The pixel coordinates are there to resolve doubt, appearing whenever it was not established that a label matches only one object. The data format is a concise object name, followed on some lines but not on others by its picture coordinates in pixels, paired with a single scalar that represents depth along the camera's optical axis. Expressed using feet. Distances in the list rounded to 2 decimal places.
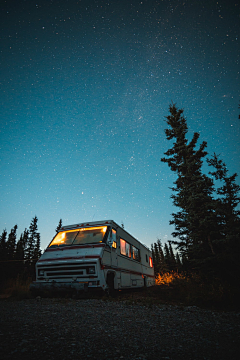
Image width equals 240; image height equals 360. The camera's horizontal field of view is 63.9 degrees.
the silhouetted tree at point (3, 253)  69.67
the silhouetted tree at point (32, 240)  115.16
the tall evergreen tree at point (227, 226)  24.50
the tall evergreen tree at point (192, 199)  33.45
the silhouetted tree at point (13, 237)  116.67
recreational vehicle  21.97
